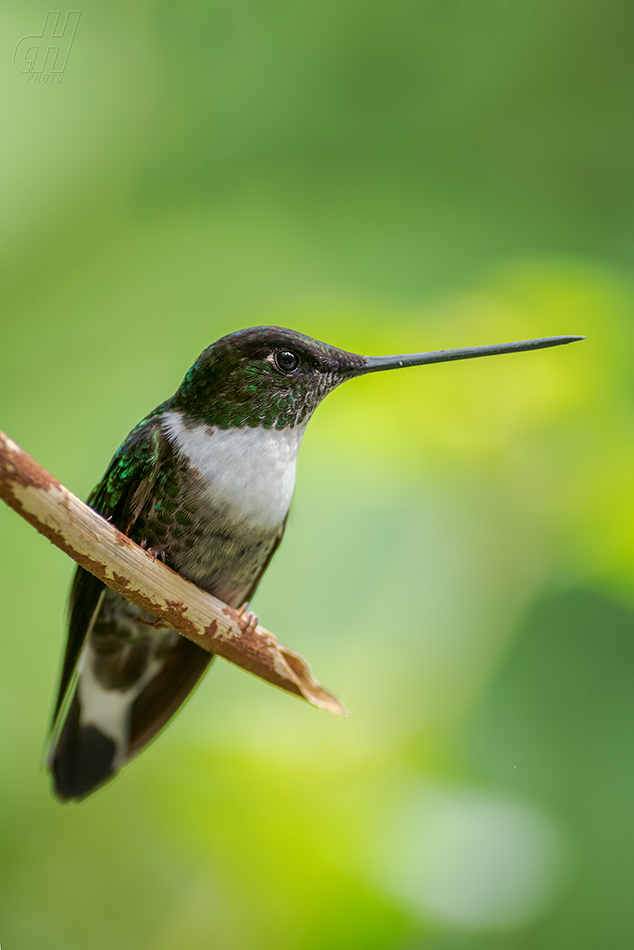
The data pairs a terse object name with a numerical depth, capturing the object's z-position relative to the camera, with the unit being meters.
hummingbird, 2.52
